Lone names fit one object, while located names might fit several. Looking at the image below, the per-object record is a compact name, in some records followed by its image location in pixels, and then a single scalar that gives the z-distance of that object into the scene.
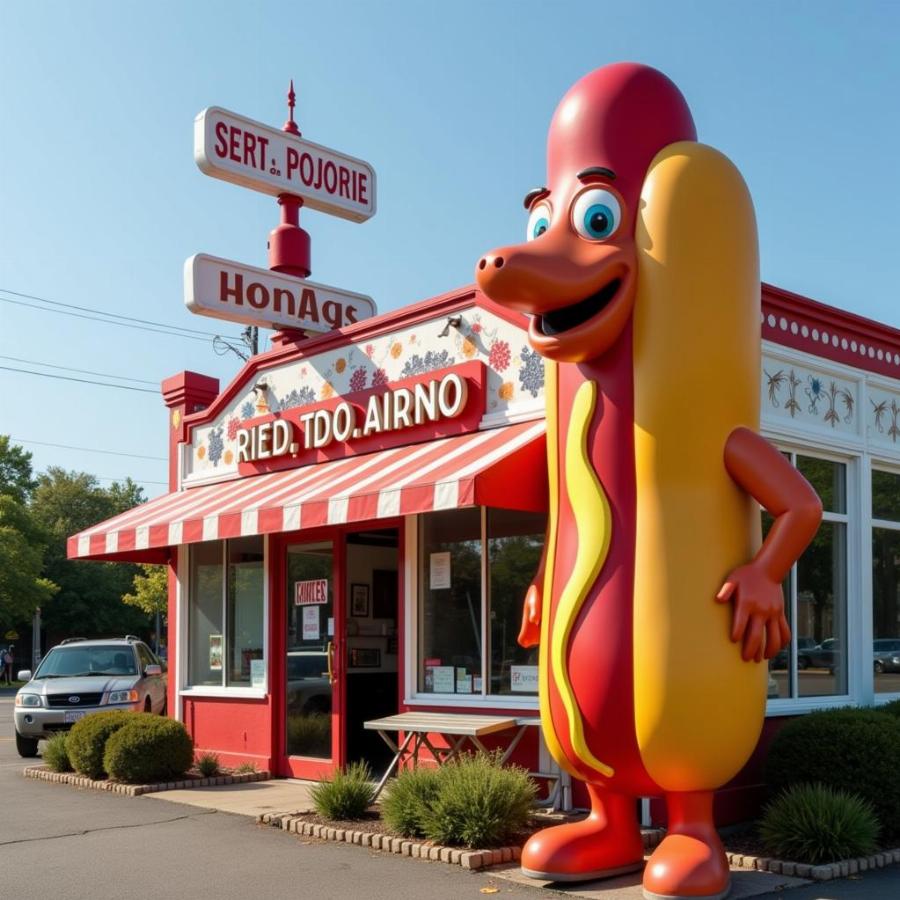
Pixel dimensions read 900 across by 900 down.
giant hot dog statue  6.53
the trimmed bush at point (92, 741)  12.01
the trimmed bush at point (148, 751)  11.54
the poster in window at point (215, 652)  13.27
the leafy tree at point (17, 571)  41.47
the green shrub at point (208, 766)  11.87
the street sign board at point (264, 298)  12.40
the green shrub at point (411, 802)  8.27
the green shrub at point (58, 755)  12.73
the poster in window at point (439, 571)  10.43
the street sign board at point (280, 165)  12.82
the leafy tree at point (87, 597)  56.91
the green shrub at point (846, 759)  8.17
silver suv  15.41
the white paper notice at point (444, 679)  10.23
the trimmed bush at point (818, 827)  7.52
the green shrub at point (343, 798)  9.04
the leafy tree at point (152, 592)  44.44
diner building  9.70
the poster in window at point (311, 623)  11.91
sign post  12.60
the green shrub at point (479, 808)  7.90
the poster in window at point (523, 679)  9.48
